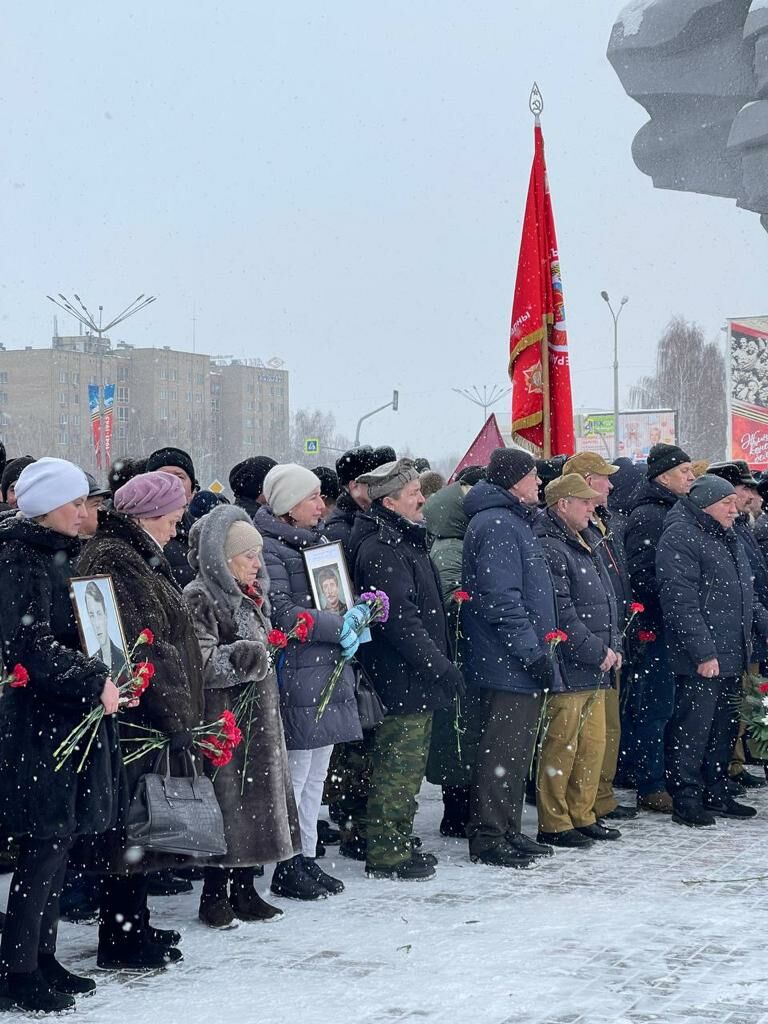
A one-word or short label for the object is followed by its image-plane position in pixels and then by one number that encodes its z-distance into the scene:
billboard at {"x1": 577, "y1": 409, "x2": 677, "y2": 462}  55.56
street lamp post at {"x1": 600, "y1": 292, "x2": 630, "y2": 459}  57.22
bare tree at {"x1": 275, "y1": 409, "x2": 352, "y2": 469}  96.25
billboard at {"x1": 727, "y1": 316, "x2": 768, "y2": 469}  36.16
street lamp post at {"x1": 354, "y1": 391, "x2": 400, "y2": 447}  54.56
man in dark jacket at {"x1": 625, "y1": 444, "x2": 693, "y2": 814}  8.75
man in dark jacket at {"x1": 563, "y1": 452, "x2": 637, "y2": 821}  8.21
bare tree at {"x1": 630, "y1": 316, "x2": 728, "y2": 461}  74.00
